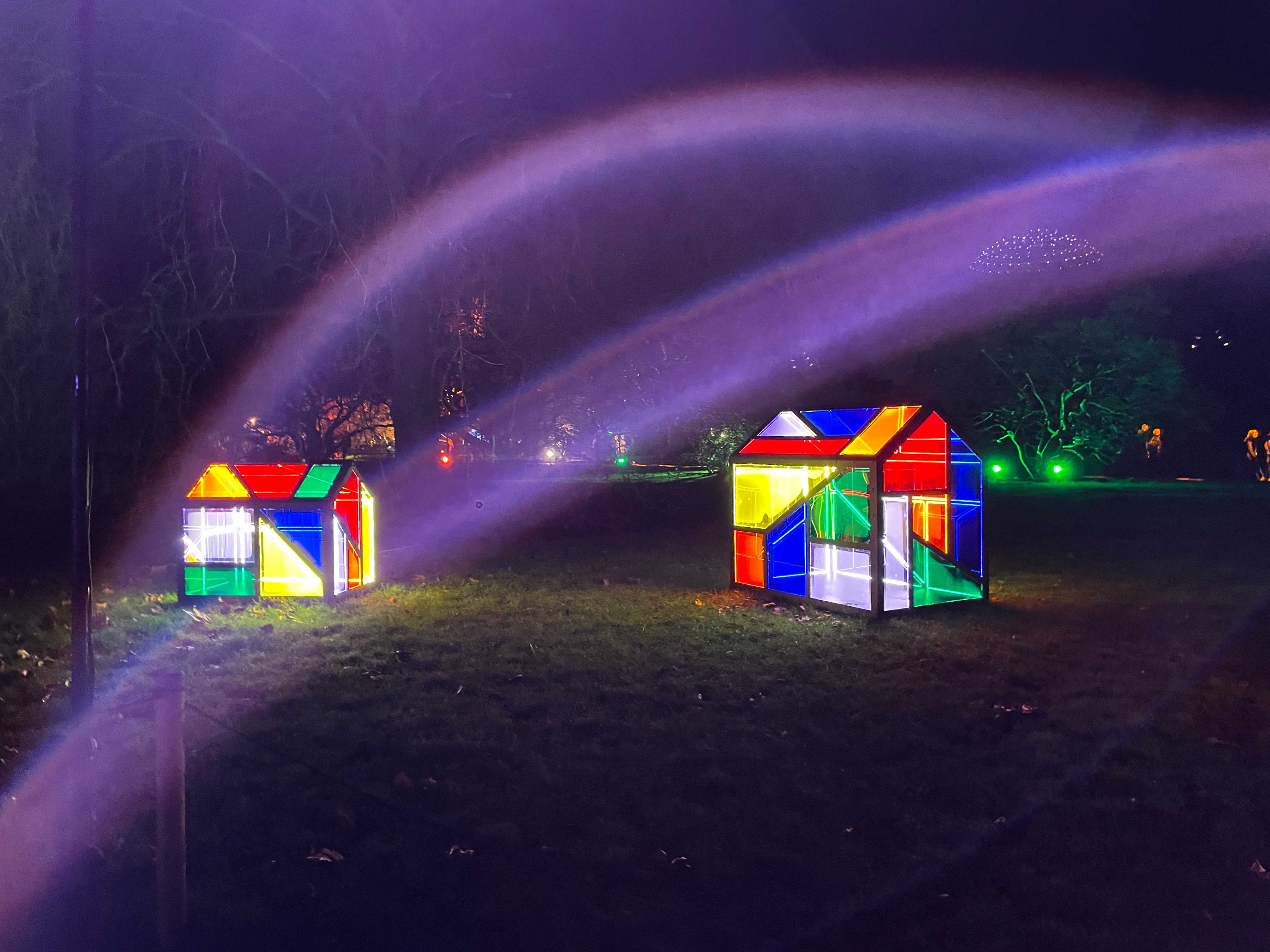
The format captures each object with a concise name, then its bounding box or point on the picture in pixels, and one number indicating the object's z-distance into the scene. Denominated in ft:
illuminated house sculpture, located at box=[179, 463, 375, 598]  37.40
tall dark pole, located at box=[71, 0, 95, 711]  15.65
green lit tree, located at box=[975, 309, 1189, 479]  133.90
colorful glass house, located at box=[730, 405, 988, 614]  33.53
